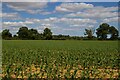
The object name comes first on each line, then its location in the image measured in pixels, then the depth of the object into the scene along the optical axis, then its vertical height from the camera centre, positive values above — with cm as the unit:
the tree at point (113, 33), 6278 +119
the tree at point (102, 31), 6638 +175
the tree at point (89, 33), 6731 +131
